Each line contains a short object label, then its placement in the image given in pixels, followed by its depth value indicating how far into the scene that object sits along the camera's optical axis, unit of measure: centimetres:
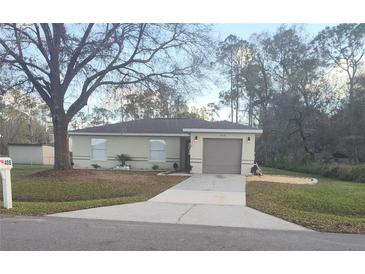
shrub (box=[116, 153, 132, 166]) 2309
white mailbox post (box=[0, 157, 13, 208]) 907
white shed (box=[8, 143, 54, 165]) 3747
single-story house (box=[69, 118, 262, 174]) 2286
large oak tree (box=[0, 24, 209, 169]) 1561
